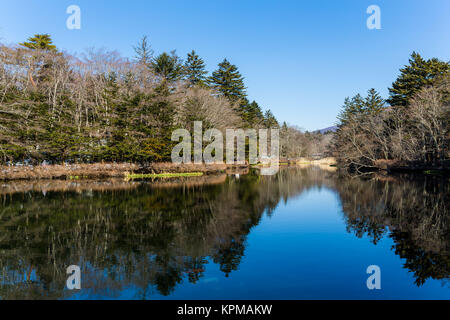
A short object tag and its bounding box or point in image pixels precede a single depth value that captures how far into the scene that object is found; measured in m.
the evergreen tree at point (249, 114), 53.00
